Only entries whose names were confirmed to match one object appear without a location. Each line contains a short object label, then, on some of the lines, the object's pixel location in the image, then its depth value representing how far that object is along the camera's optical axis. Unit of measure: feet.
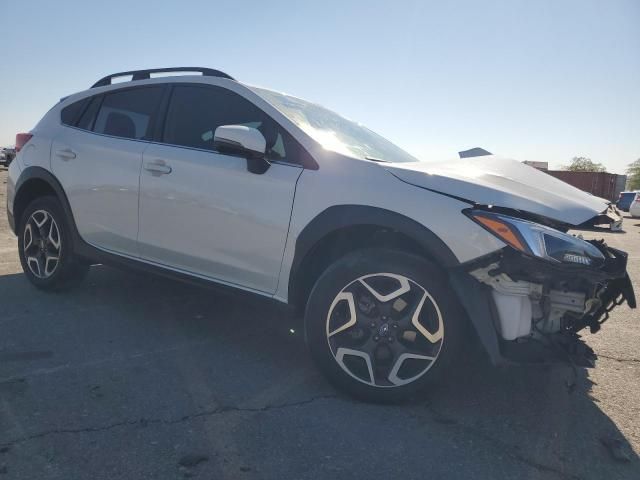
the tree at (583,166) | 301.47
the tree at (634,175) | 258.57
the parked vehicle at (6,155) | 94.27
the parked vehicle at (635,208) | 74.18
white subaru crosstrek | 8.02
